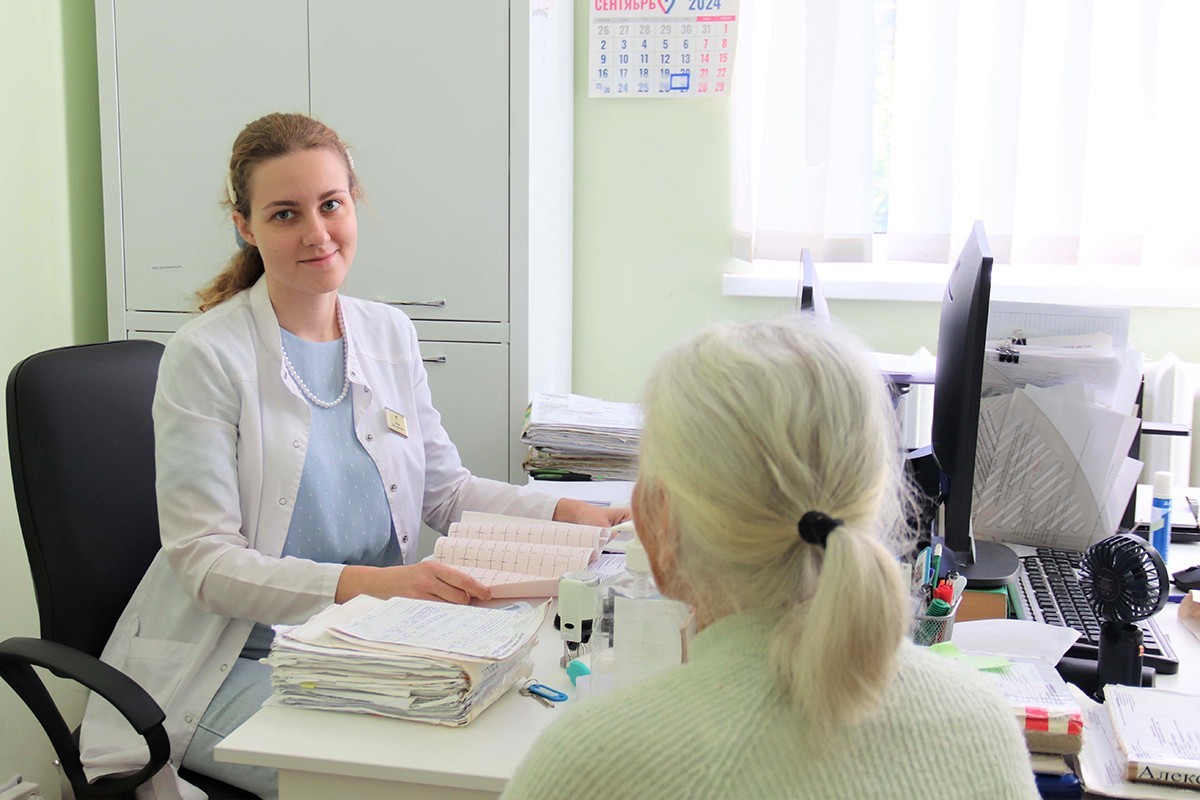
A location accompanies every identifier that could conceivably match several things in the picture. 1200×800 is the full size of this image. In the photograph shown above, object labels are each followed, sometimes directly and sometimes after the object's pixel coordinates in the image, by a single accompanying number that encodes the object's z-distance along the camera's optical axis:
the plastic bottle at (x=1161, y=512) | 1.81
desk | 1.15
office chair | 1.60
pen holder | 1.39
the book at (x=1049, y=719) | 1.13
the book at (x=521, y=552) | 1.58
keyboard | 1.44
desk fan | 1.30
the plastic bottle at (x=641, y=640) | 1.22
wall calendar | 2.88
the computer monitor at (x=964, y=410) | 1.52
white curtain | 2.73
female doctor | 1.61
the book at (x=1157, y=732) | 1.10
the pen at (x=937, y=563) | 1.45
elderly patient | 0.74
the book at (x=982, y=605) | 1.59
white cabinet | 2.46
